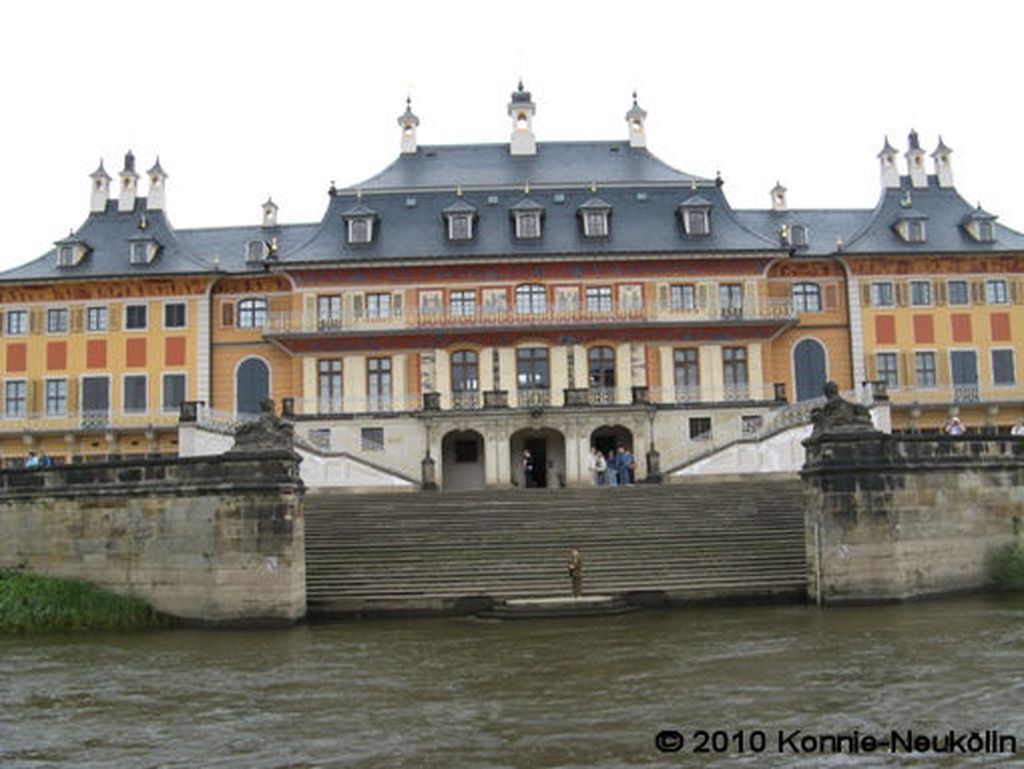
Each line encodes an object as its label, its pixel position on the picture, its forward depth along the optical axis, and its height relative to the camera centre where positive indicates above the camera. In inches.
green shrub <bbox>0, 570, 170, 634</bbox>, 962.1 -78.9
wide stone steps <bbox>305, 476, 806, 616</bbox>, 987.3 -42.1
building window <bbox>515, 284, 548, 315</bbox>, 1812.3 +305.4
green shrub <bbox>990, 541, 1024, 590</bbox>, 1032.2 -69.4
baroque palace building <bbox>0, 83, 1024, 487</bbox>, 1786.4 +281.4
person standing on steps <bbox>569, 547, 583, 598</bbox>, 951.6 -59.1
